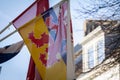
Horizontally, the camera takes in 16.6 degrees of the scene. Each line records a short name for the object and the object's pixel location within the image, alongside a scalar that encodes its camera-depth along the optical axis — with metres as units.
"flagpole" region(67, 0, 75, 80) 9.76
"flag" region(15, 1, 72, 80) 9.72
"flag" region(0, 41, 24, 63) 10.26
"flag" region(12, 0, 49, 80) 10.16
